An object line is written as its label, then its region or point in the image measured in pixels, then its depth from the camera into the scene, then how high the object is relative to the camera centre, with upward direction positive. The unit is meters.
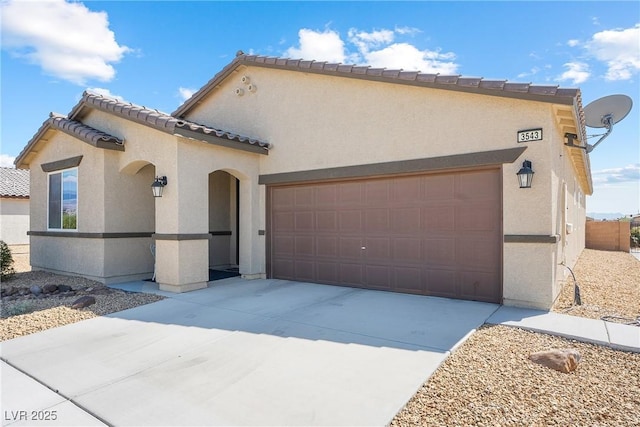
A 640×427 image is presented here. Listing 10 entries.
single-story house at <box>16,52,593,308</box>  7.36 +0.85
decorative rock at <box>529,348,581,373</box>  4.45 -1.79
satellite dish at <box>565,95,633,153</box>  8.23 +2.32
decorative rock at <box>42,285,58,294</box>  9.12 -1.81
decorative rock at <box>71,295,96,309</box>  7.65 -1.81
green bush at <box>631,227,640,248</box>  23.80 -1.62
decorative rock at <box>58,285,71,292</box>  9.23 -1.82
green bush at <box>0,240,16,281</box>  11.08 -1.43
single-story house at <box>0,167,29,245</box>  22.99 +0.10
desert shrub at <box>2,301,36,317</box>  7.20 -1.88
